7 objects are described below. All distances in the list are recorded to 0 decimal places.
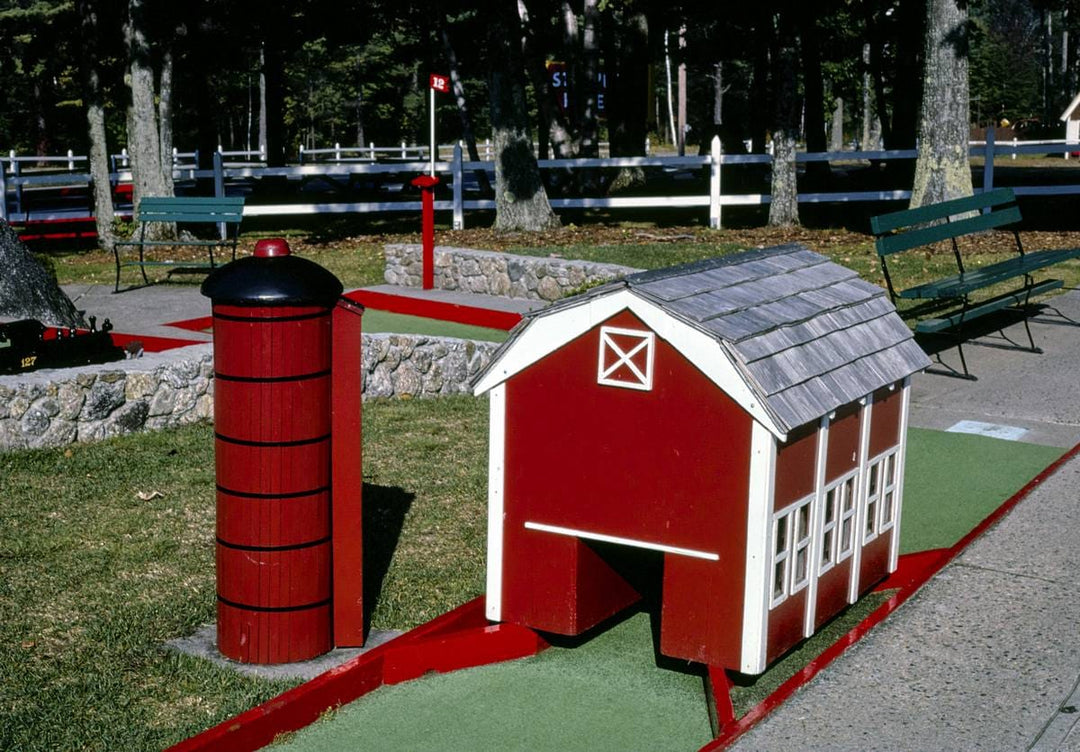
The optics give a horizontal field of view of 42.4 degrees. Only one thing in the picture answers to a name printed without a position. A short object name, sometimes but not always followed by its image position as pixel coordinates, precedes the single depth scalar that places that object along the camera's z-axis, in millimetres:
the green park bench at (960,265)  10008
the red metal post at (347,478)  4961
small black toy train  8555
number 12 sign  14023
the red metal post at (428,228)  13648
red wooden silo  4750
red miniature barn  4520
